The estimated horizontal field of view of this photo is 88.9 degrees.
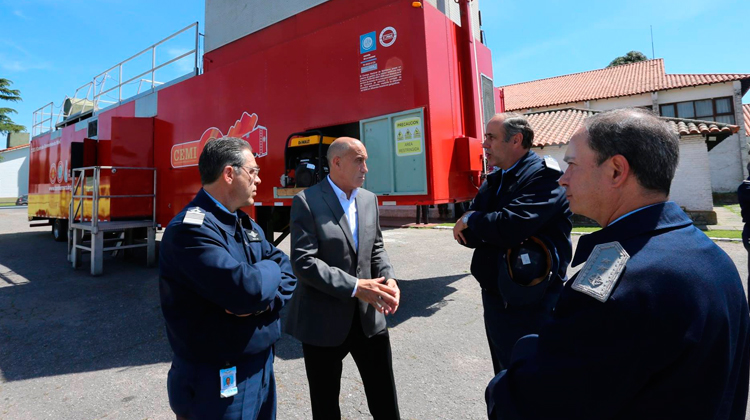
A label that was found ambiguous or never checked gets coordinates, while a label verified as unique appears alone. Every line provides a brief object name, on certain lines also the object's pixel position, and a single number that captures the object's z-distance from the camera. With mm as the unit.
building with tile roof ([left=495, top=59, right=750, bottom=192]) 19062
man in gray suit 1951
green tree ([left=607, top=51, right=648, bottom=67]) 37062
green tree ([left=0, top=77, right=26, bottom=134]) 39531
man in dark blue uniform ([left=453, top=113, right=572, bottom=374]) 1925
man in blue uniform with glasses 1428
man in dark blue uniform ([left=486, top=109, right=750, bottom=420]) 756
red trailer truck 3850
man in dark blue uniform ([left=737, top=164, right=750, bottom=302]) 3352
